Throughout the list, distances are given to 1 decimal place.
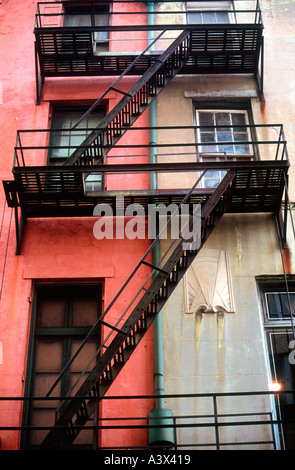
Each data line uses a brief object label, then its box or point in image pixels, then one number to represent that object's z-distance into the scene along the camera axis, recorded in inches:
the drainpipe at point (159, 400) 354.9
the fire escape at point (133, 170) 356.5
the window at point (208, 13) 574.9
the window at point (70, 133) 482.3
